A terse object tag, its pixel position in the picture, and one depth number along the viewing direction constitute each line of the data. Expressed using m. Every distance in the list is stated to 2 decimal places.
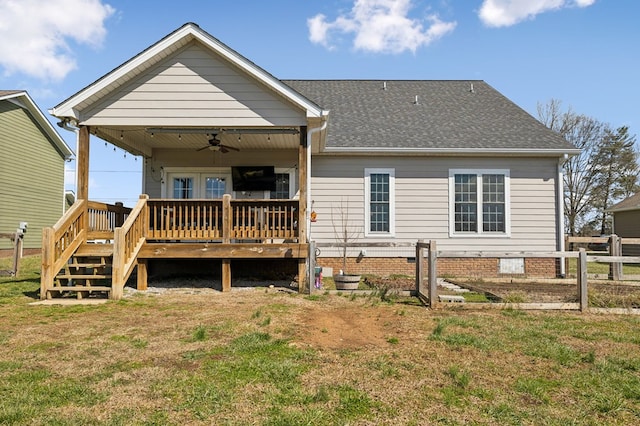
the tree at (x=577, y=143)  34.12
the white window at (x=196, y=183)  13.16
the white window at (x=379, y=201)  13.04
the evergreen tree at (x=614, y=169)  33.88
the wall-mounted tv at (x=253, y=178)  12.99
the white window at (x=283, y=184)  13.08
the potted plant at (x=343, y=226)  12.97
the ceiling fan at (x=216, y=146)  11.26
